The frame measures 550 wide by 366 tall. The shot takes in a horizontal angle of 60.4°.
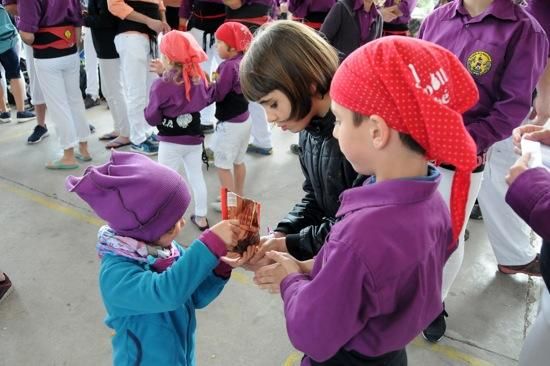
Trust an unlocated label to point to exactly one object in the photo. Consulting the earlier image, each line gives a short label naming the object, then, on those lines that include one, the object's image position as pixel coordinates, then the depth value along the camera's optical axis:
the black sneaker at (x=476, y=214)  3.88
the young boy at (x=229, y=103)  3.42
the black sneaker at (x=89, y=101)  6.55
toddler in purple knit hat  1.37
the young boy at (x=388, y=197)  1.01
